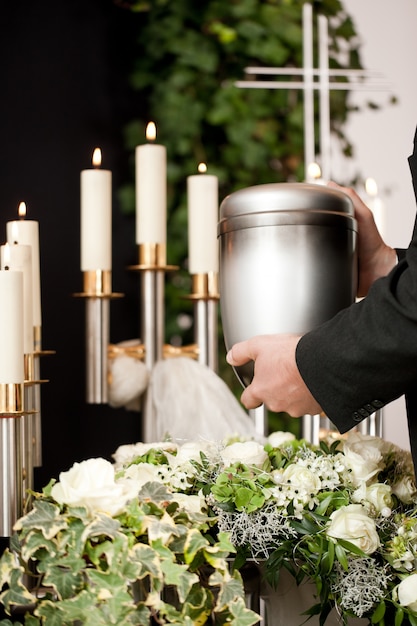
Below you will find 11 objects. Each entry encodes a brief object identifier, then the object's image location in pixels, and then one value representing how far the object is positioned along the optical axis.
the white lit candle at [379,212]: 2.56
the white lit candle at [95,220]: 2.28
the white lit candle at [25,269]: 1.87
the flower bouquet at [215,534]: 1.50
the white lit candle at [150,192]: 2.33
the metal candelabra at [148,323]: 2.27
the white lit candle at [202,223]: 2.35
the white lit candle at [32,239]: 2.04
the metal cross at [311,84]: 3.19
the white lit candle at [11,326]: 1.71
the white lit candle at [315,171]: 2.07
